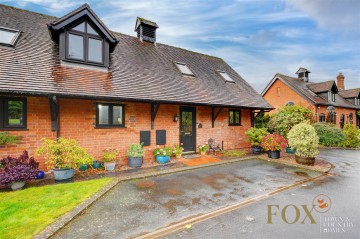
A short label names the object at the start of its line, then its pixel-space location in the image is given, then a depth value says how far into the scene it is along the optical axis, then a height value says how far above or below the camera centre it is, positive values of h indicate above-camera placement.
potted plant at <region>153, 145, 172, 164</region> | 9.46 -1.67
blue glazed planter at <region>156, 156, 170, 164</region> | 9.44 -1.88
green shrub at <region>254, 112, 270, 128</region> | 15.12 +0.02
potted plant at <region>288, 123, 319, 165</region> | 9.23 -1.08
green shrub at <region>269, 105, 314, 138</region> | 13.29 +0.02
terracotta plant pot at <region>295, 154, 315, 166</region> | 9.30 -1.95
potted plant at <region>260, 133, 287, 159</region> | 10.65 -1.29
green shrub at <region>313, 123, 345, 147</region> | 17.11 -1.25
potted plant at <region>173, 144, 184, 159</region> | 10.46 -1.63
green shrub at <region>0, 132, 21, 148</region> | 6.28 -0.58
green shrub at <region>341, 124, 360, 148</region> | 16.69 -1.58
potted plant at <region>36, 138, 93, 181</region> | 6.54 -1.22
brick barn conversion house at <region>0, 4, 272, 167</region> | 7.20 +1.34
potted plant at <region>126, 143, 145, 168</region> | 8.59 -1.55
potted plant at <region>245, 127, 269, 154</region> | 12.07 -0.95
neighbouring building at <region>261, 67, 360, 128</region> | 22.17 +3.19
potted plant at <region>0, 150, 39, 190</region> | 5.70 -1.56
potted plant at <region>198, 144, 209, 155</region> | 11.46 -1.67
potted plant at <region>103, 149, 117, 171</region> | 8.05 -1.68
